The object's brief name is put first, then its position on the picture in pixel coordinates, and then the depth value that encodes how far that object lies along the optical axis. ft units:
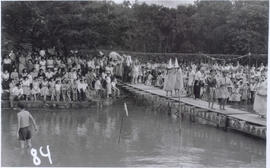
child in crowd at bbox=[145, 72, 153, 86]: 77.82
